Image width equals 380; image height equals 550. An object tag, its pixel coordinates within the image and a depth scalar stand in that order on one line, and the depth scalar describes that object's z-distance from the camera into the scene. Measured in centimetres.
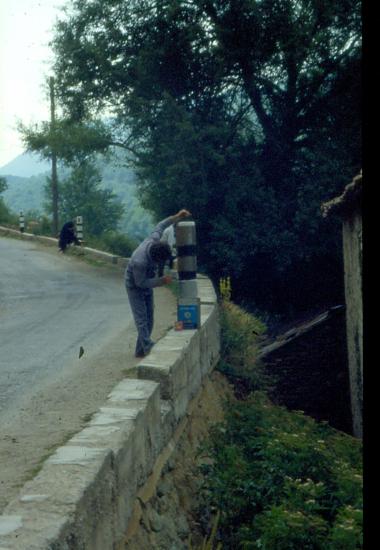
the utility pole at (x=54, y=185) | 3269
